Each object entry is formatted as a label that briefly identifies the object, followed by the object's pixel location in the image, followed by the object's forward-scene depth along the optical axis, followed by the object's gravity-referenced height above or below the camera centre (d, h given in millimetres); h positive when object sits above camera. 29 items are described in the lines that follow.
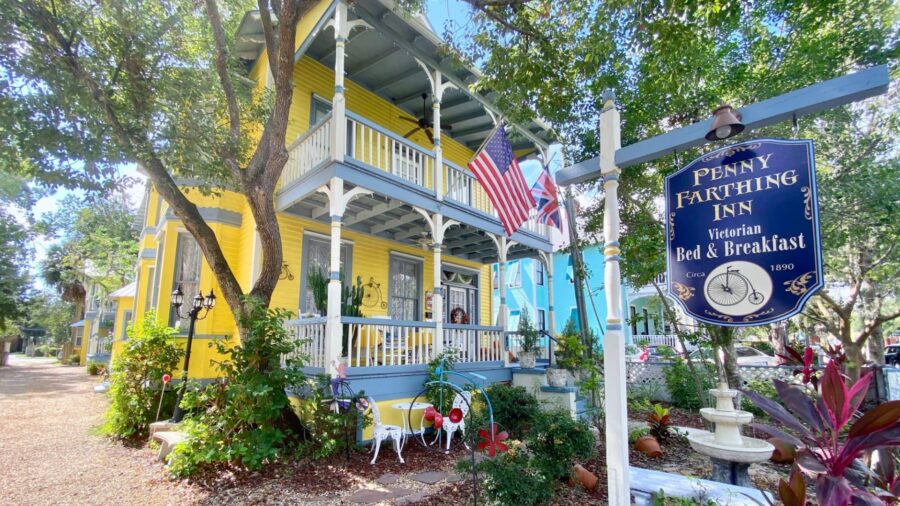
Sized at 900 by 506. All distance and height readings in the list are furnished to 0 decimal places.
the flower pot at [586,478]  4445 -1615
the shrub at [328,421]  5840 -1431
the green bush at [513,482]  3715 -1409
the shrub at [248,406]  5324 -1175
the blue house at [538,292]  19906 +1114
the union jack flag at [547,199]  9031 +2408
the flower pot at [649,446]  5926 -1726
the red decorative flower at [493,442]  3836 -1107
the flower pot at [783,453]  5496 -1666
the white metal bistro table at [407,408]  6664 -1463
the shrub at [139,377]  7594 -1129
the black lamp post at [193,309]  7285 +78
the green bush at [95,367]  18641 -2364
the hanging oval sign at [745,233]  2594 +534
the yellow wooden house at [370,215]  7250 +2040
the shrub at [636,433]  6433 -1712
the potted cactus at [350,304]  7092 +168
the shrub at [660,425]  6707 -1631
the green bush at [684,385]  9484 -1515
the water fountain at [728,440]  3658 -1058
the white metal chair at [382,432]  5930 -1567
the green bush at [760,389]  8891 -1579
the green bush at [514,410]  6734 -1440
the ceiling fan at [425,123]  10578 +4656
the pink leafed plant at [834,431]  2418 -651
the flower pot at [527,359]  9055 -878
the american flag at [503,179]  7645 +2373
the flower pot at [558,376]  8062 -1091
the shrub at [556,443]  4290 -1234
